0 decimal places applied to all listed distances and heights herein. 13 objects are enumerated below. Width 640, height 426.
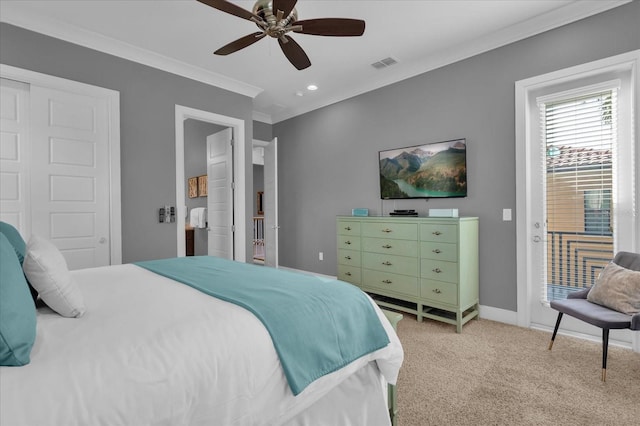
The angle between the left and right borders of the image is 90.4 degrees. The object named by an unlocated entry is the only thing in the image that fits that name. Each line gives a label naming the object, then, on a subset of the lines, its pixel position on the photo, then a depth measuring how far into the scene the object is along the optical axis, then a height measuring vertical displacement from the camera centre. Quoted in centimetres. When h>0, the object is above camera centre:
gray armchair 199 -70
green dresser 301 -55
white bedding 80 -46
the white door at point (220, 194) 432 +26
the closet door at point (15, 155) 263 +49
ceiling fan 186 +119
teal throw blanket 119 -44
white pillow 120 -27
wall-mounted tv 342 +46
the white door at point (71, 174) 278 +37
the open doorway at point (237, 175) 398 +50
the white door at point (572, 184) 260 +22
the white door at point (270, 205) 458 +9
